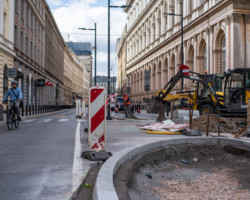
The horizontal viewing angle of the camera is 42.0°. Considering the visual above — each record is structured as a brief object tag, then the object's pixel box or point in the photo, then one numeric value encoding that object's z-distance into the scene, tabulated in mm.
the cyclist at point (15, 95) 11711
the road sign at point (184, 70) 16828
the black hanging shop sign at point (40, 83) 35906
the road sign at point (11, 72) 20562
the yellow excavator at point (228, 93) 16391
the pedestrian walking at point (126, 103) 21516
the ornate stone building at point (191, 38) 25047
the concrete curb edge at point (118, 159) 3123
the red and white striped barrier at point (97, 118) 5647
